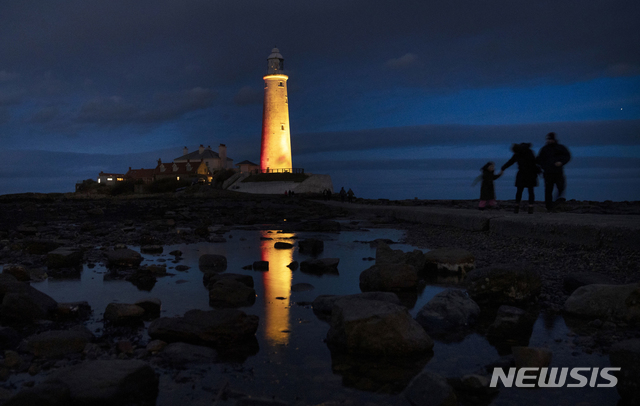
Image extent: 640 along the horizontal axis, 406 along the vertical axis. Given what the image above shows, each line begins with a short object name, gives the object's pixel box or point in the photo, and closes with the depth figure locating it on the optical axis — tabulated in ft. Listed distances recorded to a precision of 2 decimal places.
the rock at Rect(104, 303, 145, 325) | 14.74
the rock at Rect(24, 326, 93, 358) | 11.76
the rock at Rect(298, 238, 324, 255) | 33.22
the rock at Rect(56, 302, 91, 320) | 15.46
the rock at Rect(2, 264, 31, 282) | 20.65
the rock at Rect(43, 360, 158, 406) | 9.11
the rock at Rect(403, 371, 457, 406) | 9.32
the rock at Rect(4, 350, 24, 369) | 10.92
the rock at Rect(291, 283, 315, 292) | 20.35
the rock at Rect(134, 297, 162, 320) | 15.84
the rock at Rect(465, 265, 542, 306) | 17.04
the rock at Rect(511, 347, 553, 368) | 11.07
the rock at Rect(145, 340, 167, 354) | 12.19
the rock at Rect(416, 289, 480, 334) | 14.52
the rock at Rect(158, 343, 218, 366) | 11.73
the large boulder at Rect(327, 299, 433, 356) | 12.21
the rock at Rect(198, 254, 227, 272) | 25.66
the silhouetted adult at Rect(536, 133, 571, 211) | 34.68
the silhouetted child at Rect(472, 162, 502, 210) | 42.65
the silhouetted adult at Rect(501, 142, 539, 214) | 36.50
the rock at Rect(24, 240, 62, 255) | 29.94
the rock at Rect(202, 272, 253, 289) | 20.06
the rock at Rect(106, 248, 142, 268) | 25.71
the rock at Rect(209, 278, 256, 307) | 17.83
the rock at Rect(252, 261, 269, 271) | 25.39
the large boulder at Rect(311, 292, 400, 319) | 15.75
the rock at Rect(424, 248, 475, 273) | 23.54
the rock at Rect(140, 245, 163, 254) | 31.91
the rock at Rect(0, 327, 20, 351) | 12.51
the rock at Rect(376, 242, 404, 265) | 24.45
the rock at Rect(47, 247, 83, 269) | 25.03
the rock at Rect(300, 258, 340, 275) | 24.98
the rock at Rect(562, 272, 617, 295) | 17.88
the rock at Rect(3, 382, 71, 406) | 8.31
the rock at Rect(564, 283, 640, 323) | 14.08
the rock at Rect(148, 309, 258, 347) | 12.91
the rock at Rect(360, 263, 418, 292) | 20.34
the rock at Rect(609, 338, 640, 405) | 9.53
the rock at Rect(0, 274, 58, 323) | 15.02
